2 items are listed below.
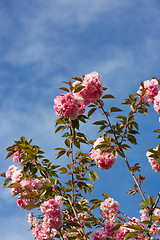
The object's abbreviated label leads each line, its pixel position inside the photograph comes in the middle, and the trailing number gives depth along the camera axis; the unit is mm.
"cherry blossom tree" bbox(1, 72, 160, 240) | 3959
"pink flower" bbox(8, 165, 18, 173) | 5093
